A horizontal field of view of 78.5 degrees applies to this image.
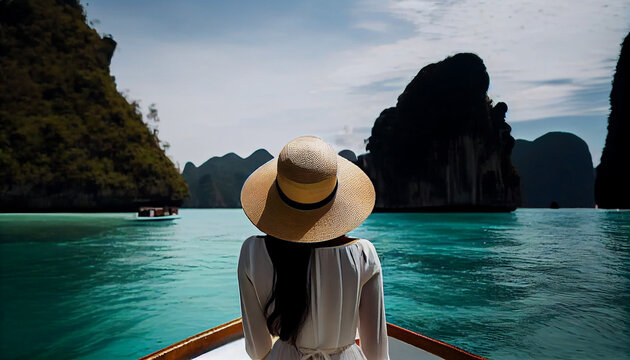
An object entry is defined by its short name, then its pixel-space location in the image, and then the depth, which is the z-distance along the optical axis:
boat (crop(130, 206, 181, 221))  31.88
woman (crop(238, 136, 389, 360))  1.19
